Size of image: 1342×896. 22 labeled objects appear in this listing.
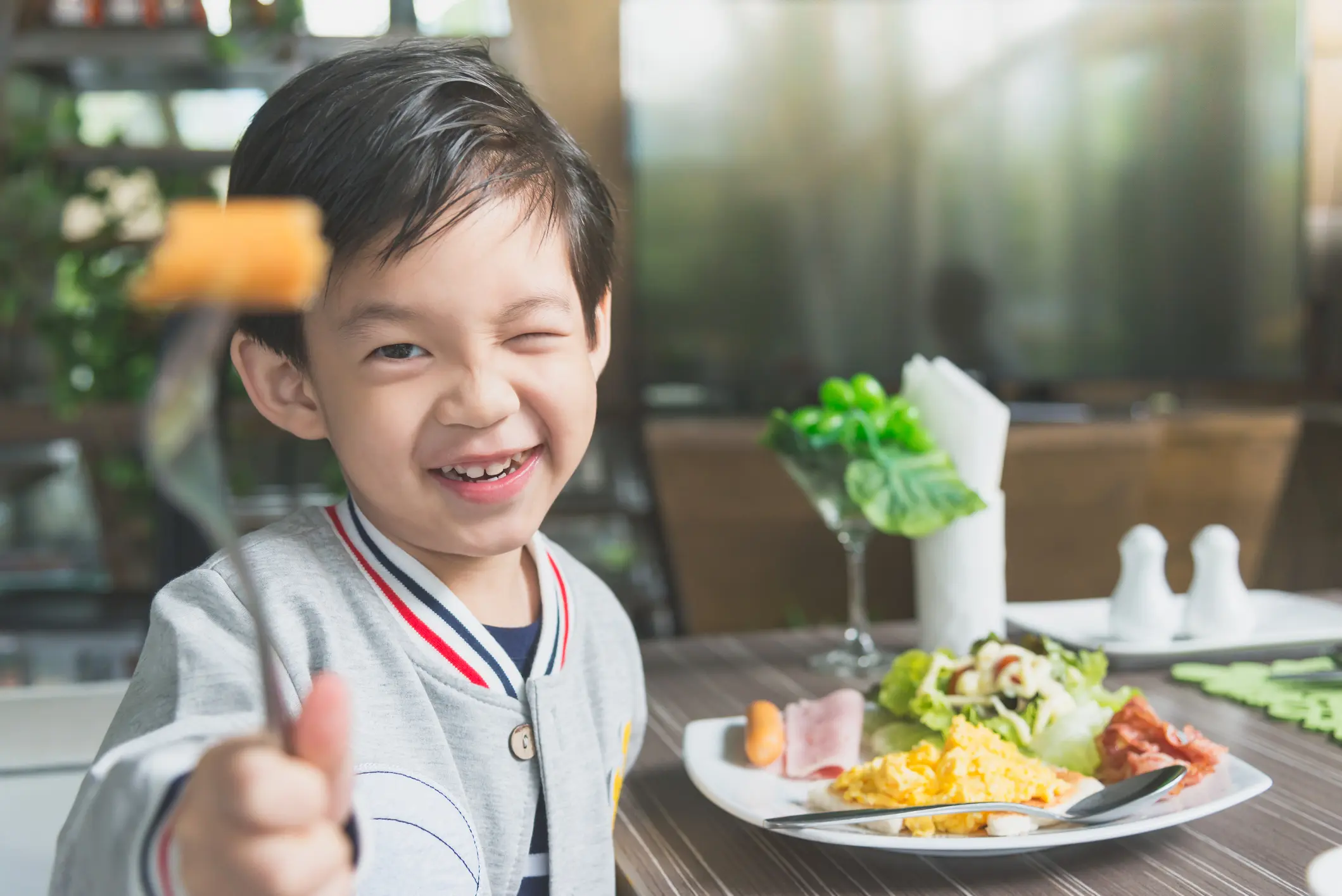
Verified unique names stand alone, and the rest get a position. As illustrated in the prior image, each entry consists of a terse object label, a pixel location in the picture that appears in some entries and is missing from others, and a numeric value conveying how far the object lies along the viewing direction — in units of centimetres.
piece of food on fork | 24
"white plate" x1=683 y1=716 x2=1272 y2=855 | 64
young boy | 58
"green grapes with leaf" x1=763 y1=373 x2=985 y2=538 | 101
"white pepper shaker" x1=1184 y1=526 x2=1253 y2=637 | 109
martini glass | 107
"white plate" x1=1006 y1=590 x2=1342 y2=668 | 107
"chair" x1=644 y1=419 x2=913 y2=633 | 254
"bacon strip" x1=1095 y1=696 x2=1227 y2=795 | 72
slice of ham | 78
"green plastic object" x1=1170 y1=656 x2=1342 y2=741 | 91
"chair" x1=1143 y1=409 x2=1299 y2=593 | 277
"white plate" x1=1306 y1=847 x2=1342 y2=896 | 50
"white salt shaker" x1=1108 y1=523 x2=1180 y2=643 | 107
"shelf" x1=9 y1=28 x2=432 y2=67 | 263
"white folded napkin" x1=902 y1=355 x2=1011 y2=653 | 105
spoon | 64
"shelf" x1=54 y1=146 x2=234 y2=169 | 271
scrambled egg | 67
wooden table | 64
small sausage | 79
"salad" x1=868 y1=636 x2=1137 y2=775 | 78
